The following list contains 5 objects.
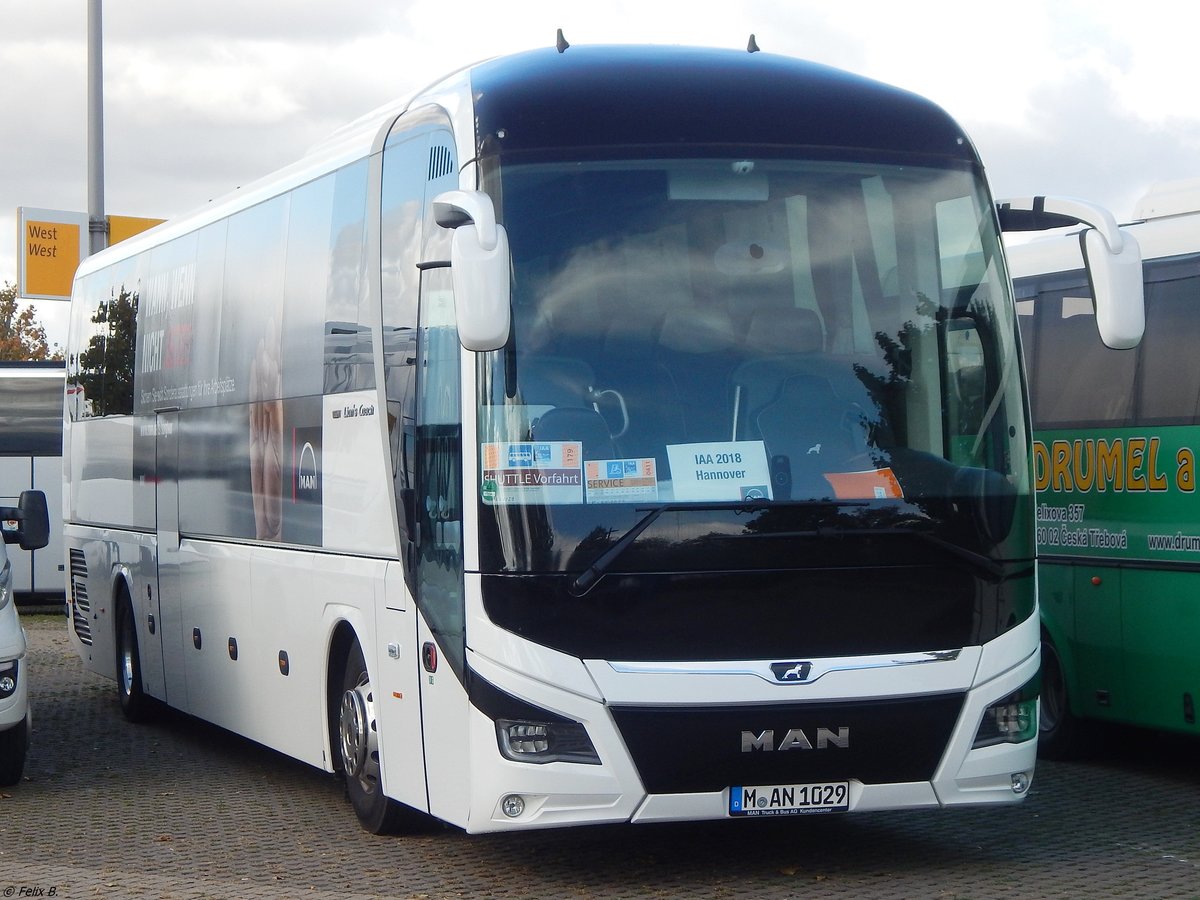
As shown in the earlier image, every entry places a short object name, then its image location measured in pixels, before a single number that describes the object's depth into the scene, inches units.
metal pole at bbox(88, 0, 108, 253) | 821.9
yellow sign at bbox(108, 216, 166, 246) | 903.1
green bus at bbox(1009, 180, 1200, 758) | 426.3
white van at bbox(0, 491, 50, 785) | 439.5
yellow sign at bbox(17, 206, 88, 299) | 1044.5
